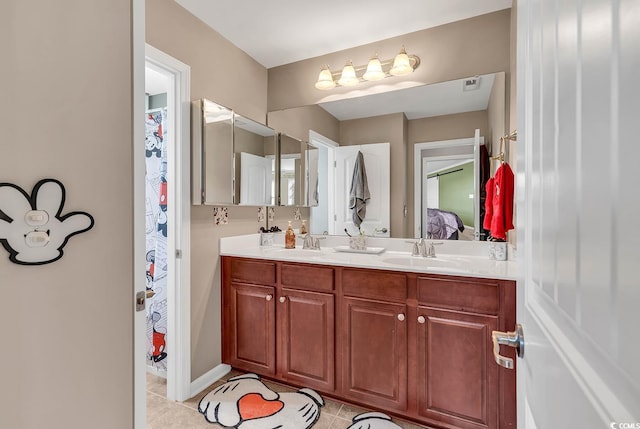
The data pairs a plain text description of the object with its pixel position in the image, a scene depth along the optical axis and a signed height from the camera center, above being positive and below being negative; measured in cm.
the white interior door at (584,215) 29 +0
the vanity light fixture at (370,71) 216 +108
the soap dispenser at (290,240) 257 -22
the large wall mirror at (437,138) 204 +54
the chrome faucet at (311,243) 252 -24
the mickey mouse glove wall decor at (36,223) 82 -3
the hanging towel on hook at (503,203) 164 +6
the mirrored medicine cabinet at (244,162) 202 +41
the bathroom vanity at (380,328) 151 -68
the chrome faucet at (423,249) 212 -25
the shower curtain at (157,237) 232 -18
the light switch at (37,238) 86 -7
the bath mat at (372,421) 169 -119
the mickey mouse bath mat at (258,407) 172 -118
